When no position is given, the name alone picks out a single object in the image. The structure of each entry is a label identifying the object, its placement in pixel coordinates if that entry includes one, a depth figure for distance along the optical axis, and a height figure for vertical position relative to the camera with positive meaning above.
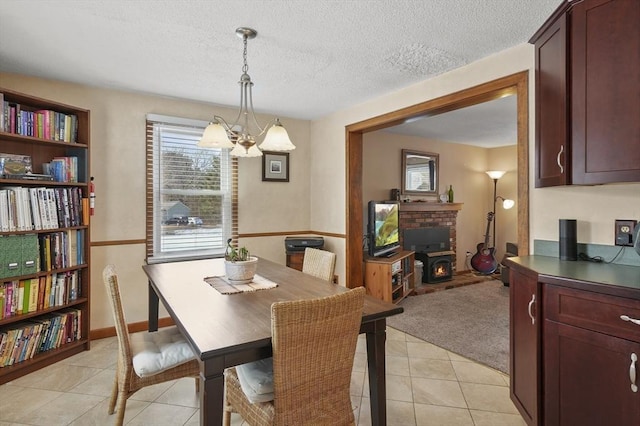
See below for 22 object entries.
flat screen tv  4.38 -0.23
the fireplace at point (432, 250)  5.52 -0.66
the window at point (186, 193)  3.54 +0.20
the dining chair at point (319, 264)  2.56 -0.41
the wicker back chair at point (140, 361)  1.75 -0.78
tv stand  4.06 -0.81
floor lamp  6.21 +0.28
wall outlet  1.93 -0.12
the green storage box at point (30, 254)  2.62 -0.33
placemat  2.00 -0.45
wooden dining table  1.25 -0.48
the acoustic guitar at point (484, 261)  6.12 -0.89
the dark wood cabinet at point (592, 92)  1.63 +0.61
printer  4.03 -0.38
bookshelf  2.56 -0.17
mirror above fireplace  5.55 +0.64
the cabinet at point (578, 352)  1.43 -0.65
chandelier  2.17 +0.47
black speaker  2.10 -0.17
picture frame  4.23 +0.56
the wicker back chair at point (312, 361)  1.28 -0.60
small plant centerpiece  2.13 -0.34
